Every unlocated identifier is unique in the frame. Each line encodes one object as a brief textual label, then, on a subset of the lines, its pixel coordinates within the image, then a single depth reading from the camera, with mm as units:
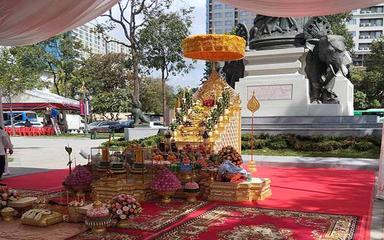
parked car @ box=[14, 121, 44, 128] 30369
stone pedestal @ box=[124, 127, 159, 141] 17078
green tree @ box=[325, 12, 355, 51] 28875
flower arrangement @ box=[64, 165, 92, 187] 6871
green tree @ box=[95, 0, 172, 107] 19891
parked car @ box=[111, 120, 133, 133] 29022
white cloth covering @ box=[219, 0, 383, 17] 5059
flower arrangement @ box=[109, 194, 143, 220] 4766
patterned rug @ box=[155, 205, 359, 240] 4531
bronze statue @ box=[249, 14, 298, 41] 15094
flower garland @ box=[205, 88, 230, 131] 10406
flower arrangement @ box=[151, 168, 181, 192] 6223
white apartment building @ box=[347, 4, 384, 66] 64938
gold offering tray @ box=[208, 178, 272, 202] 6375
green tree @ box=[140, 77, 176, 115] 40438
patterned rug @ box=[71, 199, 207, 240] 4582
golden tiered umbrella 10820
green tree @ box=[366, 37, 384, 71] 34781
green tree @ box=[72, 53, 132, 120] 35562
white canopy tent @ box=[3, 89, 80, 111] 24781
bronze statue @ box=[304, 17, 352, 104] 13383
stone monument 13516
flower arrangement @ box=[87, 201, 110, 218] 4559
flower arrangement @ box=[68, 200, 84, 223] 5109
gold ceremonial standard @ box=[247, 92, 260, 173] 8812
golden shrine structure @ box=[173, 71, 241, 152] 10281
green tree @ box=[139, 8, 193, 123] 22266
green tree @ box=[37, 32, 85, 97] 33328
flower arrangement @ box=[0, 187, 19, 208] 5491
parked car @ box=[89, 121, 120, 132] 28347
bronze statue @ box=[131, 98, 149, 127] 18234
